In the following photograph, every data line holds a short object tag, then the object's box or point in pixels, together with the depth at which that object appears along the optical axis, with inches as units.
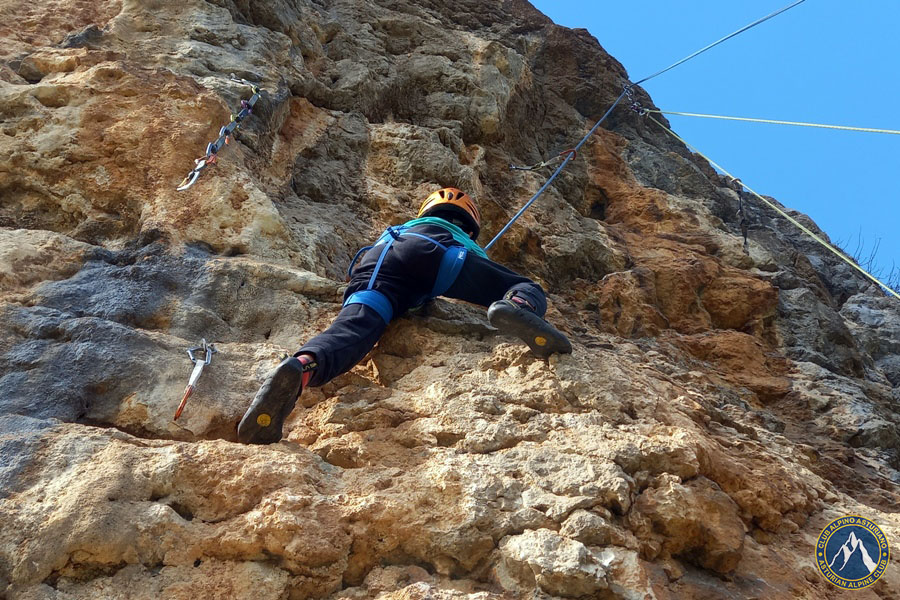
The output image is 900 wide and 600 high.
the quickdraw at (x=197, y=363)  116.9
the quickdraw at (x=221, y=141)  160.2
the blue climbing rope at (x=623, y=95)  210.8
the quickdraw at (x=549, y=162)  253.6
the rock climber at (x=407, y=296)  114.7
